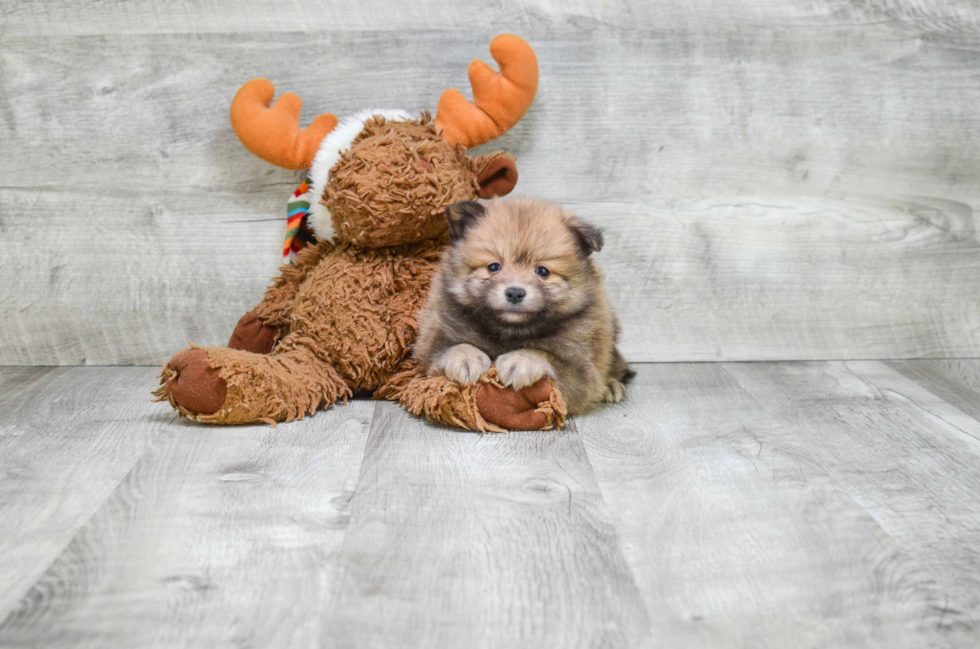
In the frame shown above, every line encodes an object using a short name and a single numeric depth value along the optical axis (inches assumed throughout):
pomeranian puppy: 29.1
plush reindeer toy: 29.2
